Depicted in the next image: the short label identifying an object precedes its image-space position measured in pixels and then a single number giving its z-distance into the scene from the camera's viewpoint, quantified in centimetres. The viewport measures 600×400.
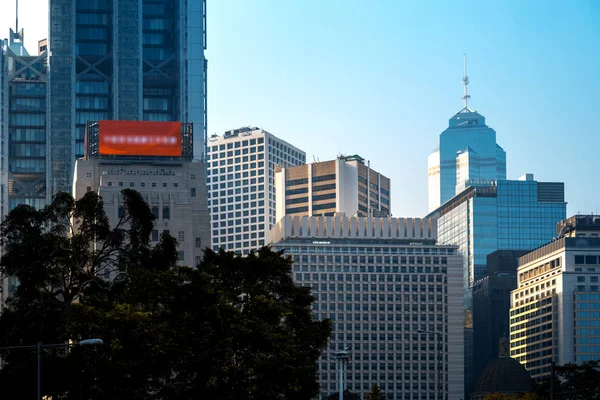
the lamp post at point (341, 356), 13250
